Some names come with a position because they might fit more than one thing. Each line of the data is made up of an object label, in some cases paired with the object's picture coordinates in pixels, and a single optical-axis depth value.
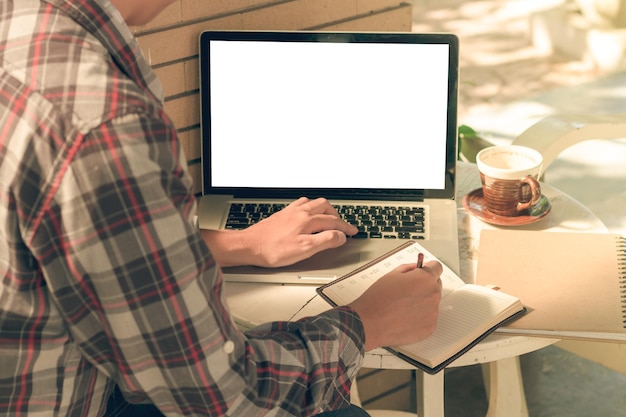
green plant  2.58
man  1.51
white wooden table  1.84
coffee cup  2.06
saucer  2.06
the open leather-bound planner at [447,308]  1.80
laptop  2.11
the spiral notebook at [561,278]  1.84
